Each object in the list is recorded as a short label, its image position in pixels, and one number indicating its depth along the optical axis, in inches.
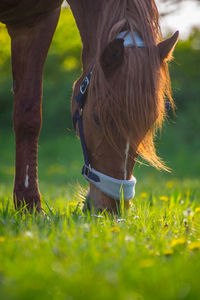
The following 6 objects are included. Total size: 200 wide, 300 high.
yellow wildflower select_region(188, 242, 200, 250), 222.9
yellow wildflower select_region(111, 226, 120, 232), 229.8
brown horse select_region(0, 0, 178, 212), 232.5
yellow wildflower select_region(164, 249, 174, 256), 221.6
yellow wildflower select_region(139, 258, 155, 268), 215.9
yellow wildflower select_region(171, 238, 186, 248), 223.3
